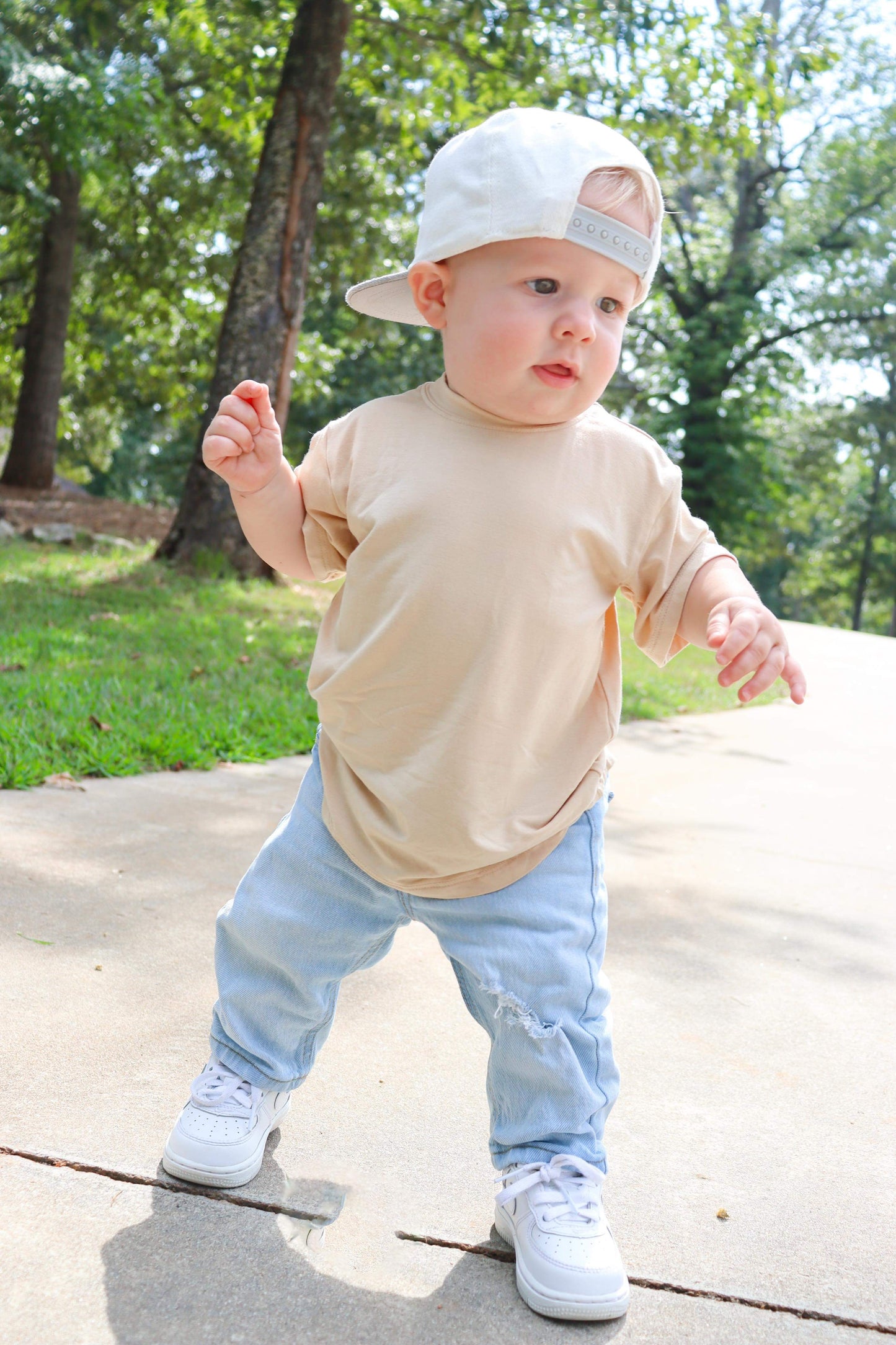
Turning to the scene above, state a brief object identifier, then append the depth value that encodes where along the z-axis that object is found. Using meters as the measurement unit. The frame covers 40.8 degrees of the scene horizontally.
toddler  1.61
